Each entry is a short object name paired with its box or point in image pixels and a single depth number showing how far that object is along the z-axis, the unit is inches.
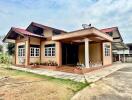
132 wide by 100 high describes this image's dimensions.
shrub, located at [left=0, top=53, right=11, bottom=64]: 430.1
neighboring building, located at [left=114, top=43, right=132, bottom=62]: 771.5
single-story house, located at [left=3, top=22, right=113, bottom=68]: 424.9
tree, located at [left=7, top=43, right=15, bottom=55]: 679.2
